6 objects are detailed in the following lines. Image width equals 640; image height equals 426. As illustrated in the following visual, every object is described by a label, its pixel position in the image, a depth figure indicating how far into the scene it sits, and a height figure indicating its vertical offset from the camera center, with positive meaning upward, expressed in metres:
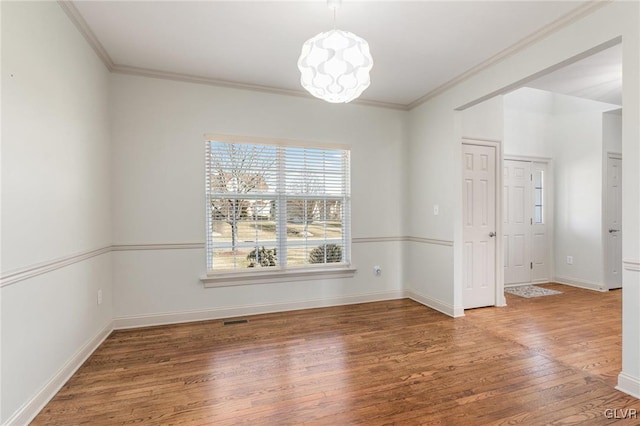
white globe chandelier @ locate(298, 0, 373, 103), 1.92 +0.96
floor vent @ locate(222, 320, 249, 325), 3.31 -1.20
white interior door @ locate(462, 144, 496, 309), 3.80 -0.18
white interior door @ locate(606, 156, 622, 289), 4.63 -0.23
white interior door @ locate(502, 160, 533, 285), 4.89 -0.16
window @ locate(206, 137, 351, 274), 3.48 +0.07
